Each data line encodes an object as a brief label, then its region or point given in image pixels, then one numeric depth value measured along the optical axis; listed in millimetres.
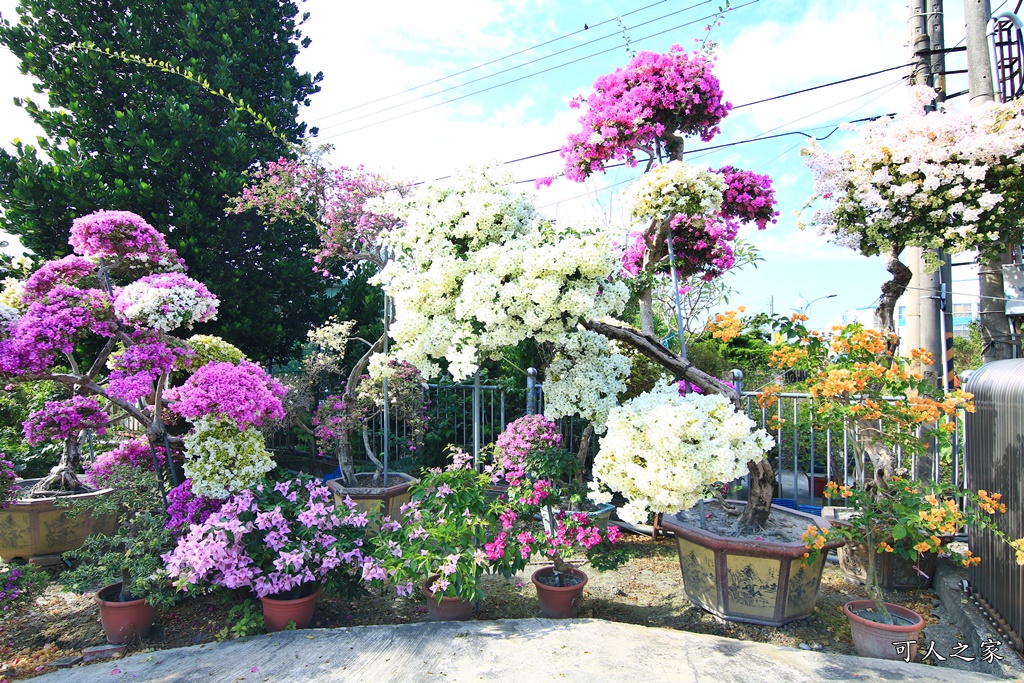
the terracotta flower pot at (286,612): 3590
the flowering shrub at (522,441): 4281
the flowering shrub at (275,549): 3439
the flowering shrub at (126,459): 4504
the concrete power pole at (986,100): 5430
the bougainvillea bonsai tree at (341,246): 5660
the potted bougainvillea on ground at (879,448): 3180
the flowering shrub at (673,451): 3025
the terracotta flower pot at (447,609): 3682
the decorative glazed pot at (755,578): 3463
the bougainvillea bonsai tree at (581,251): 3355
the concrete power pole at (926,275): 5527
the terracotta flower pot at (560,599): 3680
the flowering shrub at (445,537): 3412
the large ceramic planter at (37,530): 4781
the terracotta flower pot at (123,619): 3555
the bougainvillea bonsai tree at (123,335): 3879
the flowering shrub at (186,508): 3812
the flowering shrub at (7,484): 4387
